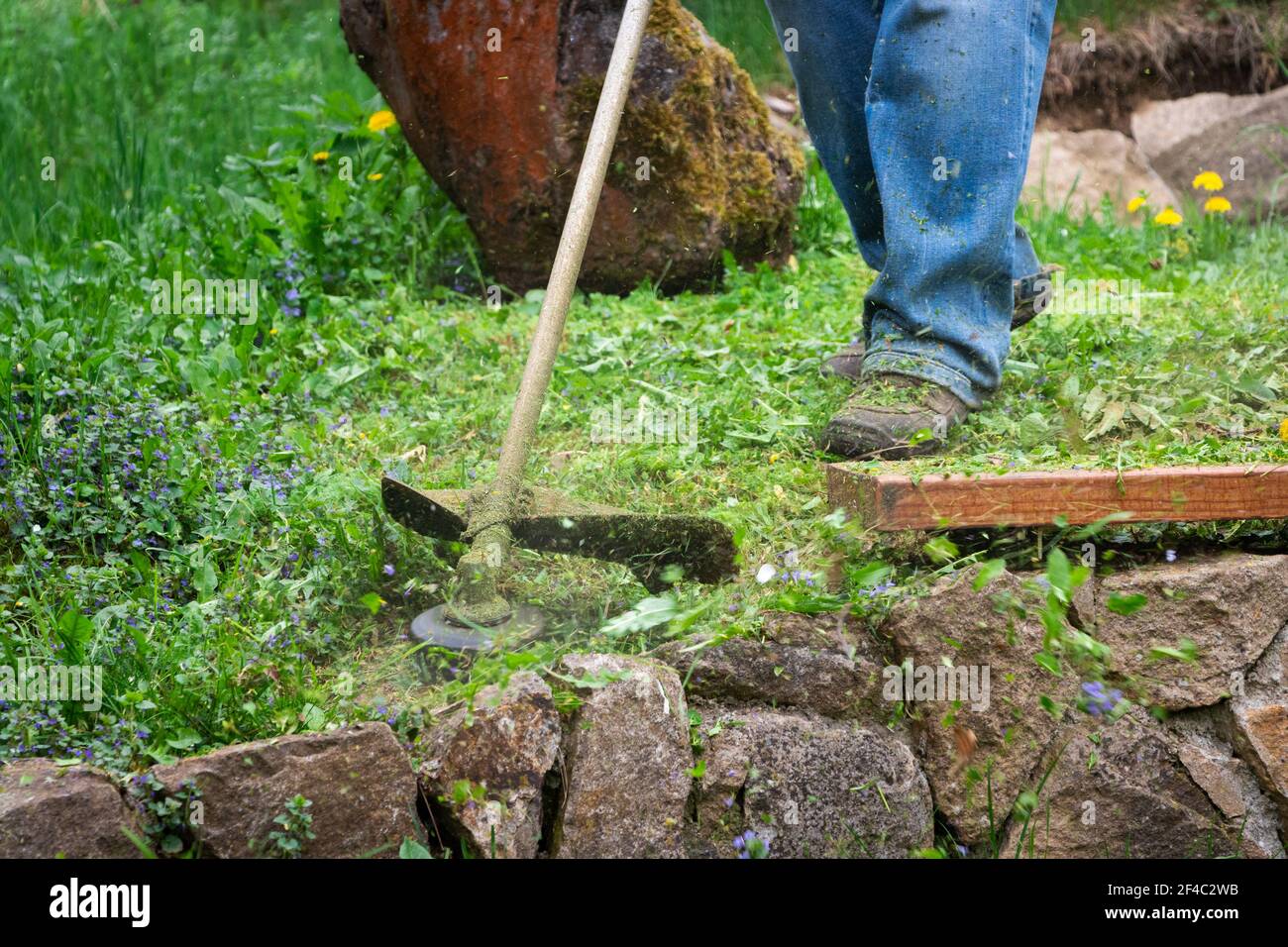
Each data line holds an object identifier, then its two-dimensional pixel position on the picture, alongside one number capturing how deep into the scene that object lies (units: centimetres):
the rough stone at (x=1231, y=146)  594
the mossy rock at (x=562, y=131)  355
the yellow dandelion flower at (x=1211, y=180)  442
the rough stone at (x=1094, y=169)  591
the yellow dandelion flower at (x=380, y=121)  416
